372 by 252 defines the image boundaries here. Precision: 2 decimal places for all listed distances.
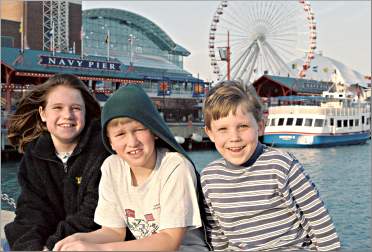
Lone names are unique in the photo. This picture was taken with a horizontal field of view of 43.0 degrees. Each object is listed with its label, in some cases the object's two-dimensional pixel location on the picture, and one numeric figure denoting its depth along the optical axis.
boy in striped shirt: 1.81
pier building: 20.38
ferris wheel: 28.42
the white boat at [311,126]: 22.91
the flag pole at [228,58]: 27.40
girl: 2.11
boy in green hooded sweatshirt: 1.76
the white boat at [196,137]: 21.78
